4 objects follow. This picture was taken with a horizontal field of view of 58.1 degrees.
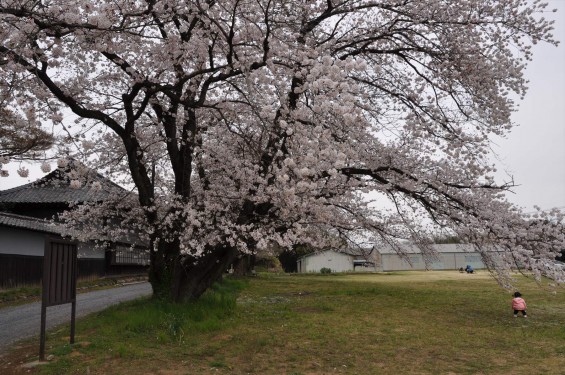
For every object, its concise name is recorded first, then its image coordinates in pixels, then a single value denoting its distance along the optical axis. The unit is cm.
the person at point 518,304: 1327
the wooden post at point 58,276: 695
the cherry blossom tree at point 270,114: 753
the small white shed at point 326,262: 6400
